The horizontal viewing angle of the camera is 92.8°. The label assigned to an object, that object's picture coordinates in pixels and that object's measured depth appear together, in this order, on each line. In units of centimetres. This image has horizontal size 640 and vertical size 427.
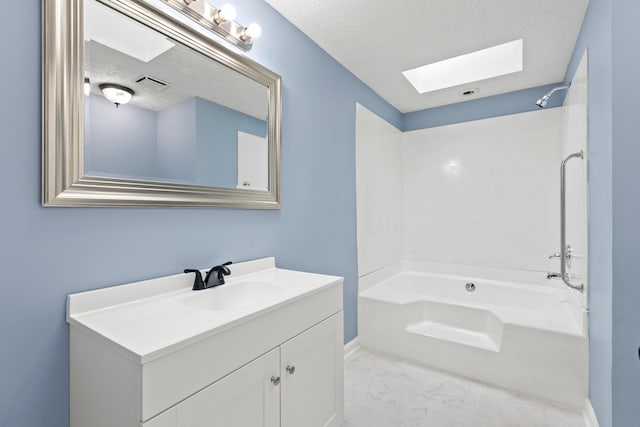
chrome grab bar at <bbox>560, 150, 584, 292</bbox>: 205
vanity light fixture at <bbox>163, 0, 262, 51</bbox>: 139
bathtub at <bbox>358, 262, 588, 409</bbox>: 198
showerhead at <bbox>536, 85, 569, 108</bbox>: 210
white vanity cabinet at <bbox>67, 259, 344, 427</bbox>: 83
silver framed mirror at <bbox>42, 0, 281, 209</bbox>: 102
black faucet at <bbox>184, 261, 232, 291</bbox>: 136
